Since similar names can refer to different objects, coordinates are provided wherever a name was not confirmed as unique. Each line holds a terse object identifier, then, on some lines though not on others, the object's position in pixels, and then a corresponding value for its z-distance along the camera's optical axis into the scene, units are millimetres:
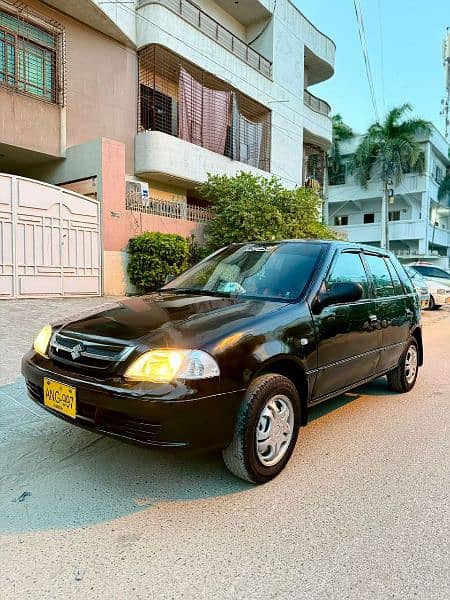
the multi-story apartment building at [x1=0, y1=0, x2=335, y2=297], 11180
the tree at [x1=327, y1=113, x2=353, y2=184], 35688
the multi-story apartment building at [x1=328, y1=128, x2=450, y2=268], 35375
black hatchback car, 2723
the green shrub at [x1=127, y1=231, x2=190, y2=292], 12391
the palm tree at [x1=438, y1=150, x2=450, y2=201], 39162
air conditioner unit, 13227
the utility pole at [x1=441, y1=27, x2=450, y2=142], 32250
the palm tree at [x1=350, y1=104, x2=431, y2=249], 30688
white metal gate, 10148
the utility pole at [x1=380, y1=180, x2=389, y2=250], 33562
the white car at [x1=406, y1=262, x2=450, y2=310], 15953
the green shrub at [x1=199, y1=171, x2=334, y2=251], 14367
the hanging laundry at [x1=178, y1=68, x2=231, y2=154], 16031
